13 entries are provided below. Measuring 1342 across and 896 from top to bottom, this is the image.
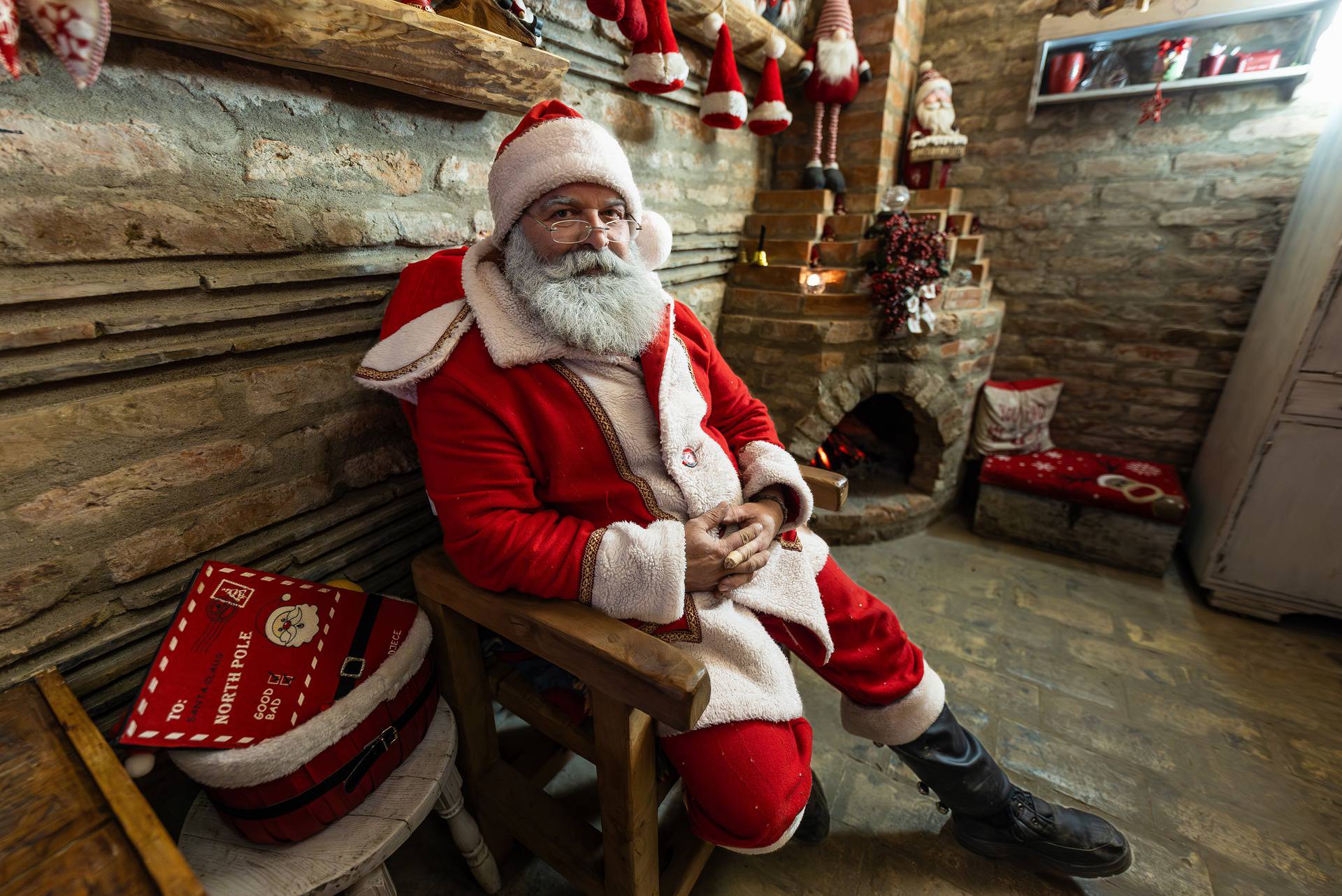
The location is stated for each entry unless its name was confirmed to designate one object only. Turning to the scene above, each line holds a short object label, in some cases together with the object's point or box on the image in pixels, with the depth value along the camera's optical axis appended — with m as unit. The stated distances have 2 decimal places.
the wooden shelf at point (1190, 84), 2.32
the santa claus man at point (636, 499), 1.01
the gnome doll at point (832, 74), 2.60
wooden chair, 0.86
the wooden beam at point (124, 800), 0.61
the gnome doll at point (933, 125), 2.90
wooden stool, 0.87
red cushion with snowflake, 2.49
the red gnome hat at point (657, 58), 1.74
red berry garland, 2.51
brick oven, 2.65
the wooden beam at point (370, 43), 0.85
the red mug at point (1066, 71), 2.67
